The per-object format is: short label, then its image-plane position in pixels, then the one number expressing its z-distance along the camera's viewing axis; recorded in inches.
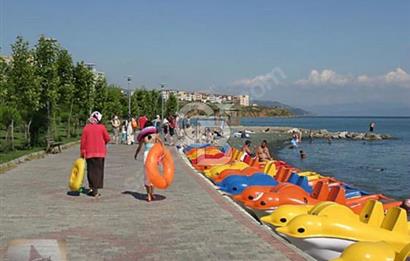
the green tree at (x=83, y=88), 1268.5
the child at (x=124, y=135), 1275.8
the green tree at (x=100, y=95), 1477.9
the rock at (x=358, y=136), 3078.2
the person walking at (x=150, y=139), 492.2
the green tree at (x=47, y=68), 939.3
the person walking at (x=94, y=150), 480.1
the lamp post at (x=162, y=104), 2459.9
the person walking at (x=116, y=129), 1291.3
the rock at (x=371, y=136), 3040.1
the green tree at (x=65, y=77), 1056.8
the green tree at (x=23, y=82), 886.4
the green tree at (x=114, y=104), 1715.1
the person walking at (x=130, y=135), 1248.4
